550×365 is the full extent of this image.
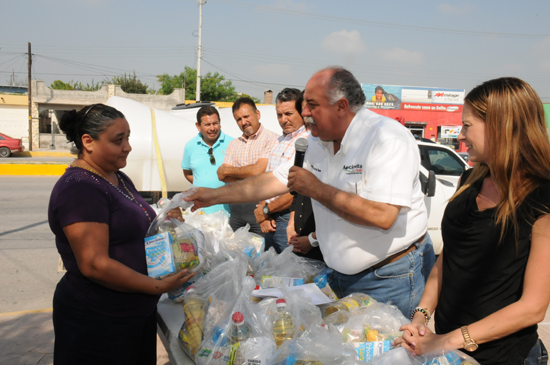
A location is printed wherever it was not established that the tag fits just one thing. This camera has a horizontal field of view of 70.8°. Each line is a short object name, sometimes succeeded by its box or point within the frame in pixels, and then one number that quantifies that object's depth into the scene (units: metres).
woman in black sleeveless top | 1.42
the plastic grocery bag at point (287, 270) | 2.20
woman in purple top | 1.78
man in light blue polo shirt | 4.68
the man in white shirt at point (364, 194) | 1.78
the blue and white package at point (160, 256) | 1.91
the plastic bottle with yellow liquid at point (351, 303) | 1.84
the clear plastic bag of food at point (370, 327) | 1.54
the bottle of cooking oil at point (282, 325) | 1.71
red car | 21.00
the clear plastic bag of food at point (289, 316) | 1.71
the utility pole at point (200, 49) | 26.80
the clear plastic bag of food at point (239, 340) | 1.59
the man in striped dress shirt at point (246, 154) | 3.93
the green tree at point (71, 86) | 47.82
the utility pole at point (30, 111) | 27.45
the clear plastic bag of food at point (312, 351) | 1.42
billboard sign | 35.84
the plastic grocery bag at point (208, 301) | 1.83
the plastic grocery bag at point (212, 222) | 3.62
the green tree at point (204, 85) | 48.34
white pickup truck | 5.81
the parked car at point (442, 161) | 6.37
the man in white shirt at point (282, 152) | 3.41
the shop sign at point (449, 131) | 25.93
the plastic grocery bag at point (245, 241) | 2.98
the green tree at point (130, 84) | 46.81
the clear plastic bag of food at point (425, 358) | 1.38
